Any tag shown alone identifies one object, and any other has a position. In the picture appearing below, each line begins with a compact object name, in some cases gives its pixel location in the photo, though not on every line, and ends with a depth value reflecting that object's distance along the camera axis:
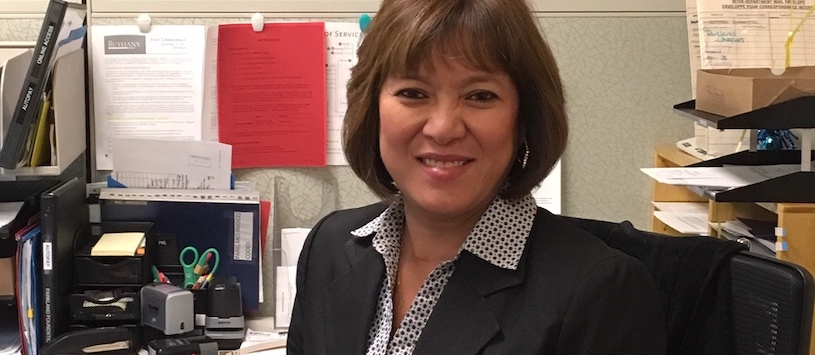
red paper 1.77
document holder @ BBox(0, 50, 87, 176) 1.55
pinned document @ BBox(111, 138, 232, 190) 1.75
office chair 0.95
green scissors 1.72
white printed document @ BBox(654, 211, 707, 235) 1.55
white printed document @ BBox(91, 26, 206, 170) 1.75
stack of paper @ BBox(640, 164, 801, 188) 1.36
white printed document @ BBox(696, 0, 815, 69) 1.54
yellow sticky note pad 1.62
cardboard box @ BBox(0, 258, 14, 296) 1.56
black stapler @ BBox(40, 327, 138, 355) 1.52
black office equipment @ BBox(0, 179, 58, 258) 1.54
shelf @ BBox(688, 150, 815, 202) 1.27
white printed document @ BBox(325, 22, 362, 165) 1.79
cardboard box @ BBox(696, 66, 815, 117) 1.28
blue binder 1.73
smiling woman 1.00
